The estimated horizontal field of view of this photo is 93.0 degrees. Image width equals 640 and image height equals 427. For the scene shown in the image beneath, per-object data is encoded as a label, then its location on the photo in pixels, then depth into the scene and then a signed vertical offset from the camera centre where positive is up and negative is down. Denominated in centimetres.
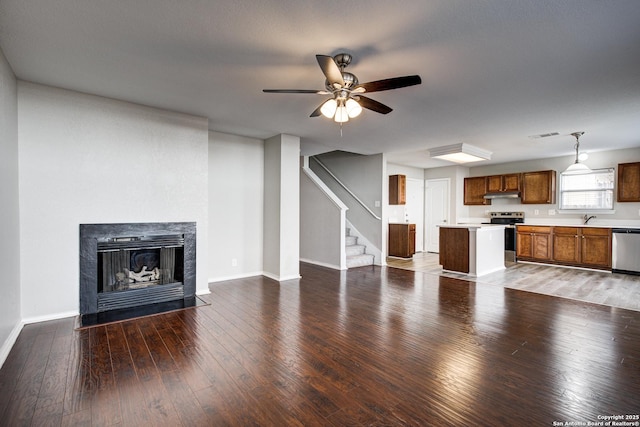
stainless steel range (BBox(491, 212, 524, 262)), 705 -36
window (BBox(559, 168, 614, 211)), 629 +48
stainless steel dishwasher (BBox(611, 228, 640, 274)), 553 -69
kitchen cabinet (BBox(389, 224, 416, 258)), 719 -67
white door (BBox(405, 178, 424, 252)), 859 +18
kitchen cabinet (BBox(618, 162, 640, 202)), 583 +61
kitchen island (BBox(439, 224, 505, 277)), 543 -68
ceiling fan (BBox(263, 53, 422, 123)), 222 +99
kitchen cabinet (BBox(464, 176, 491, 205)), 796 +59
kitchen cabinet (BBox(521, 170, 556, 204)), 684 +59
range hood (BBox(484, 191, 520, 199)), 736 +44
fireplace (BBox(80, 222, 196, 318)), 335 -66
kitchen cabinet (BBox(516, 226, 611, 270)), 589 -68
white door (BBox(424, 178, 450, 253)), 855 +13
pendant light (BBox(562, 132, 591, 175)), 536 +79
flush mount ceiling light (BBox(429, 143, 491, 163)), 571 +117
